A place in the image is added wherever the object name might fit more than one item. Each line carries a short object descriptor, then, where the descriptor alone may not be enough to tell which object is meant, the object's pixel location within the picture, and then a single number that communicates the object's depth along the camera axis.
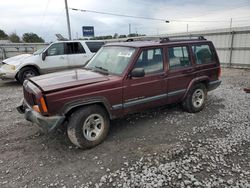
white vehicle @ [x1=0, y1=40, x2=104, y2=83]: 8.28
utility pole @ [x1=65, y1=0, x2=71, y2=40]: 16.59
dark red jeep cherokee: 3.10
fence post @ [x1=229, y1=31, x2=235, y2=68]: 12.02
